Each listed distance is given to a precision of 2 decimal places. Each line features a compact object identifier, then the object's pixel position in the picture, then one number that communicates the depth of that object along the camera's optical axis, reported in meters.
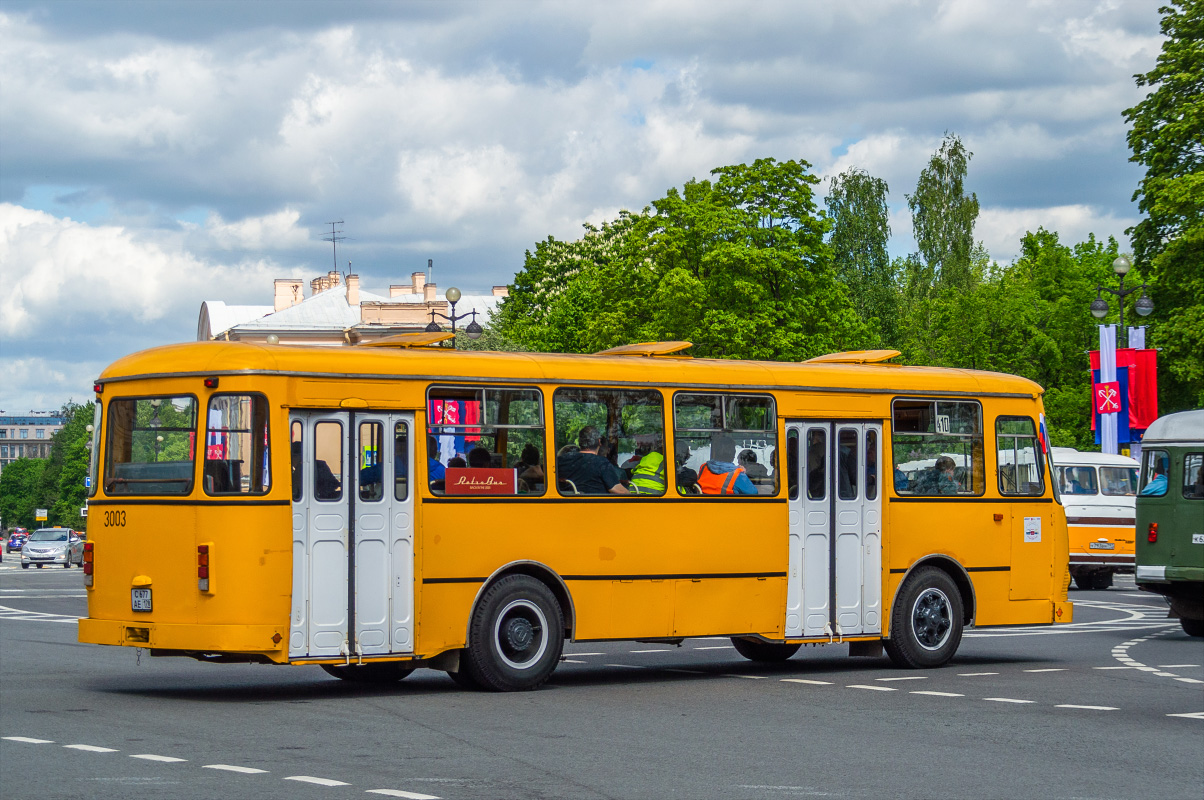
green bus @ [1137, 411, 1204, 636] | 22.28
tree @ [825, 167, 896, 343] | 77.25
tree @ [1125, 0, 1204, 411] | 44.81
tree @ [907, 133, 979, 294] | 79.25
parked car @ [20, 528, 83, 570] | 68.12
